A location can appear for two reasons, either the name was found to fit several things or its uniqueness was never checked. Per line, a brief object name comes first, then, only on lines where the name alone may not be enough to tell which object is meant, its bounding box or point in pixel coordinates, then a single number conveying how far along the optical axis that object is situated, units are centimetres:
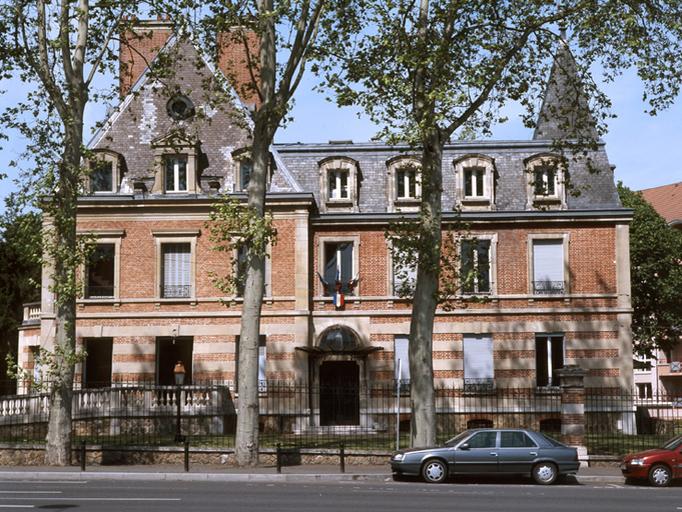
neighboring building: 6744
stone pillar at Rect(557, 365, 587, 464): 2531
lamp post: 3149
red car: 2219
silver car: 2220
